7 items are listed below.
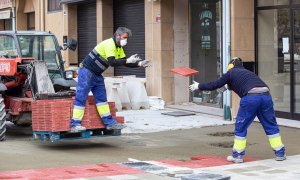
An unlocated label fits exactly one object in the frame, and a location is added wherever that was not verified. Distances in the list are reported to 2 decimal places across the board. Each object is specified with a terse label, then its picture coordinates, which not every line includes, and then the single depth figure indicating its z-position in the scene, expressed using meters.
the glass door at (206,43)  17.08
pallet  10.38
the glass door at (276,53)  14.07
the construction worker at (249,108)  9.22
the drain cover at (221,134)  12.48
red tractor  11.53
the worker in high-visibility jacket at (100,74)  10.30
